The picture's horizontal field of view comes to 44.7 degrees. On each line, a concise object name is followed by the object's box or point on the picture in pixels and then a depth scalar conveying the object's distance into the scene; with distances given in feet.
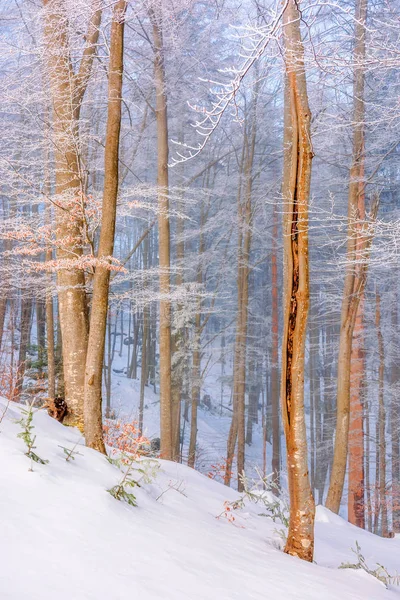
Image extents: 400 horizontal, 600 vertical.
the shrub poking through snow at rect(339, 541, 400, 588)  13.56
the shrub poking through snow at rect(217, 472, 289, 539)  16.14
